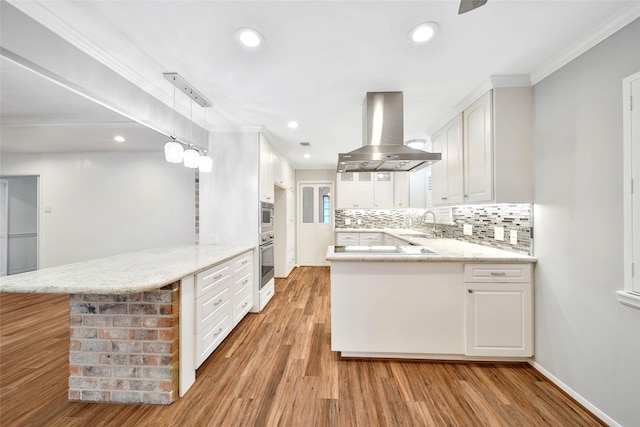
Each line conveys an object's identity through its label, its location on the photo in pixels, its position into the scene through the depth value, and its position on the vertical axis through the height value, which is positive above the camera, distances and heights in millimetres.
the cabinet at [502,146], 2004 +594
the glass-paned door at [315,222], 5777 -203
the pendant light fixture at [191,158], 2133 +510
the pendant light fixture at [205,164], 2322 +493
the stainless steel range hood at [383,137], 2209 +762
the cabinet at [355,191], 5297 +522
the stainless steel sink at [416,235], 3609 -340
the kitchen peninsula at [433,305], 1980 -787
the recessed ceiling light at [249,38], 1456 +1124
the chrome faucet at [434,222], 3484 -145
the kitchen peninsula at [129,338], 1567 -843
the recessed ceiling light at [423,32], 1414 +1130
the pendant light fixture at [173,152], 1921 +508
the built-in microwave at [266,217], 3209 -47
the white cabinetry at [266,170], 3203 +624
